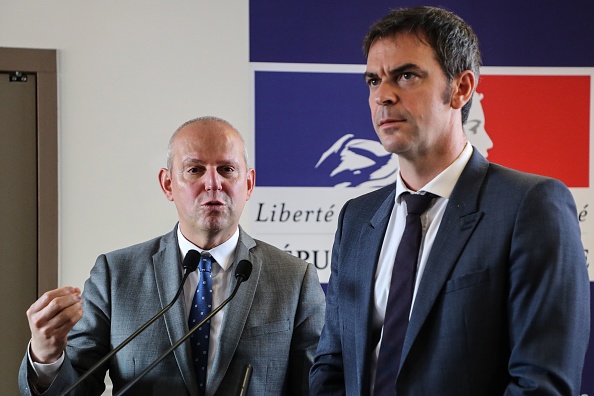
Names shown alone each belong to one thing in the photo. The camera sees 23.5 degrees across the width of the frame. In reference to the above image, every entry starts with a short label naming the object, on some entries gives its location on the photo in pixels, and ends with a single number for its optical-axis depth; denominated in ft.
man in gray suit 8.44
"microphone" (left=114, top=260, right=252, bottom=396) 7.52
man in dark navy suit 7.22
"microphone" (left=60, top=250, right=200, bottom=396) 8.00
